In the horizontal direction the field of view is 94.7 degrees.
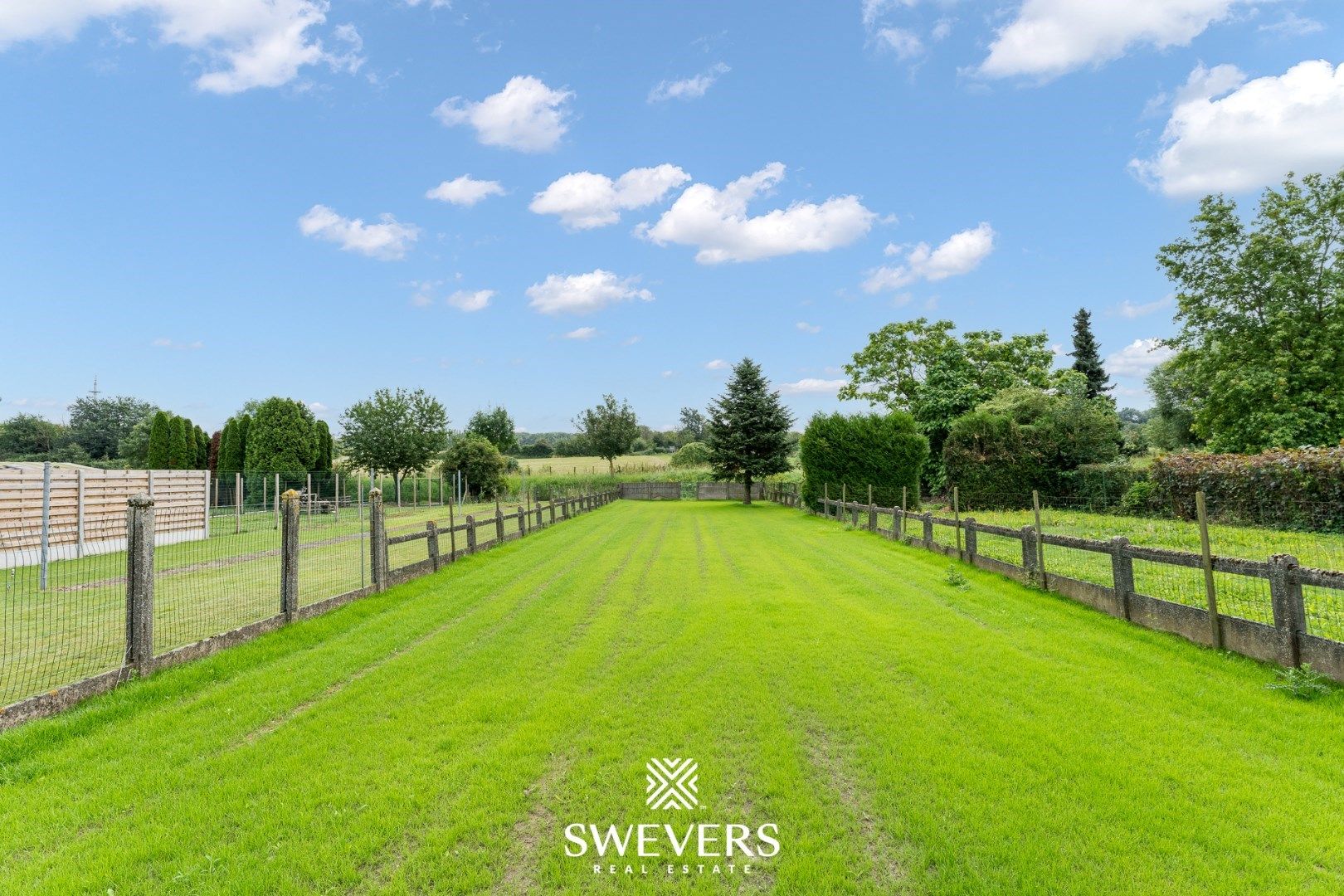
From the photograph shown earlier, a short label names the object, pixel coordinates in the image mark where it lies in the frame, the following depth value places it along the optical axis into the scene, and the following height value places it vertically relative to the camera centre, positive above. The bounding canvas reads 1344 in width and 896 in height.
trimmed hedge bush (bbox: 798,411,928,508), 25.33 +0.50
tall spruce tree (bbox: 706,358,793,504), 32.88 +2.37
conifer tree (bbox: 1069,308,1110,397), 46.28 +7.77
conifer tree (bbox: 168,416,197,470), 35.12 +2.88
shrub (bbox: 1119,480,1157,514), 18.20 -1.28
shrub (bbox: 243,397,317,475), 33.72 +2.89
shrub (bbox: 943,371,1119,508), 24.39 +0.41
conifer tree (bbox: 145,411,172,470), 35.03 +3.19
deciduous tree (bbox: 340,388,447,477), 38.34 +3.10
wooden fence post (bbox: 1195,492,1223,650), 5.83 -1.34
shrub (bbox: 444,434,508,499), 38.03 +1.27
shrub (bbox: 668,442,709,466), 57.75 +1.84
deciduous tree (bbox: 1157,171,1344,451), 19.84 +4.45
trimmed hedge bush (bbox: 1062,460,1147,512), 20.49 -0.89
